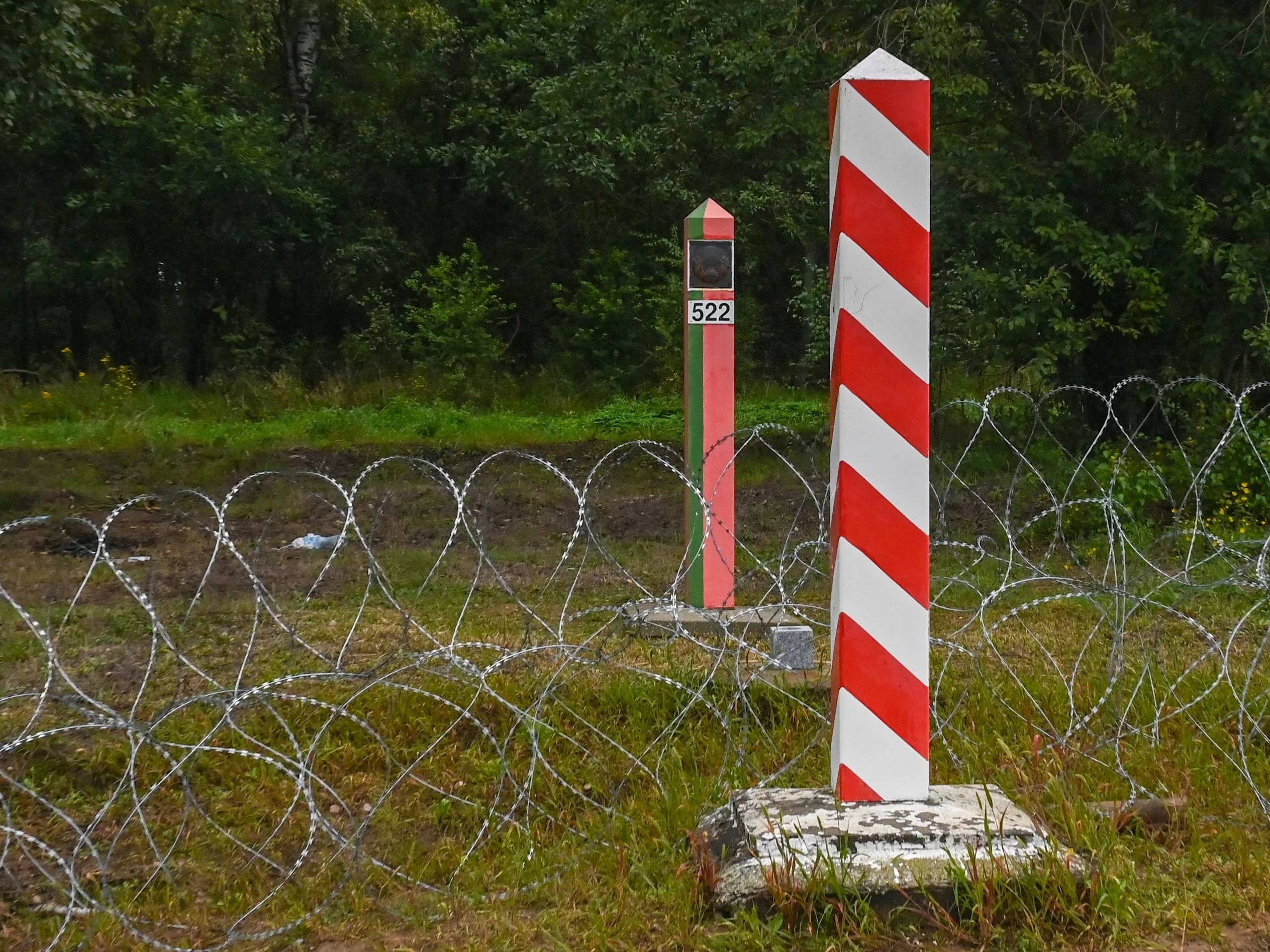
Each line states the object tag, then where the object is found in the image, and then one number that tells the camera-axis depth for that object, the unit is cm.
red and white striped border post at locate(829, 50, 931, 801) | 330
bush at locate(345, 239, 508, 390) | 1927
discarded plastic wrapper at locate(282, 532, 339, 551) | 855
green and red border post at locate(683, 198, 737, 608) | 627
